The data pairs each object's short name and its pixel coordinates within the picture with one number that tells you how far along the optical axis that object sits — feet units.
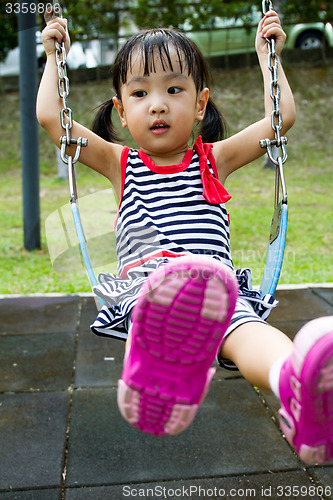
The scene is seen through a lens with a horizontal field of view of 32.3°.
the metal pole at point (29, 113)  14.58
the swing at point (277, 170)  4.91
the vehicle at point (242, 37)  30.68
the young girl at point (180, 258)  3.58
